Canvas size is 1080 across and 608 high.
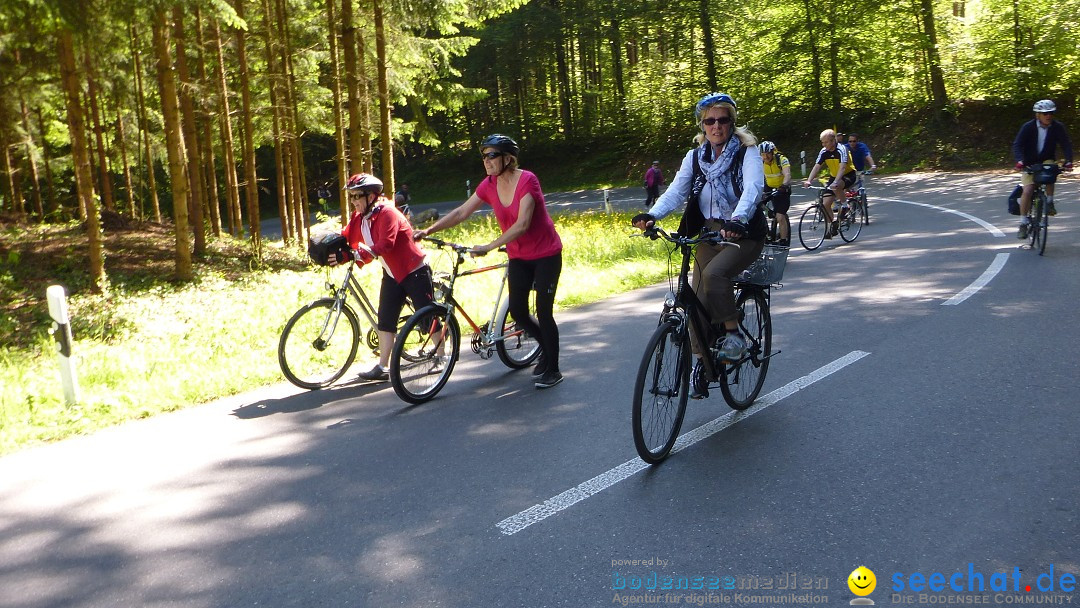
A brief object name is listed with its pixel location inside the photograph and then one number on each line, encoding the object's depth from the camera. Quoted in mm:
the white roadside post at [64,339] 6844
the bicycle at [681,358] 4812
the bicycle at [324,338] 6984
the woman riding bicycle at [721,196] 5195
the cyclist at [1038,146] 11195
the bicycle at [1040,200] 11281
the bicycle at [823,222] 14633
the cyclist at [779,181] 12391
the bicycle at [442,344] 6477
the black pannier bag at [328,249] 6691
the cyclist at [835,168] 14688
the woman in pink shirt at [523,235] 6551
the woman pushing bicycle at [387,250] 6859
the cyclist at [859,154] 16156
